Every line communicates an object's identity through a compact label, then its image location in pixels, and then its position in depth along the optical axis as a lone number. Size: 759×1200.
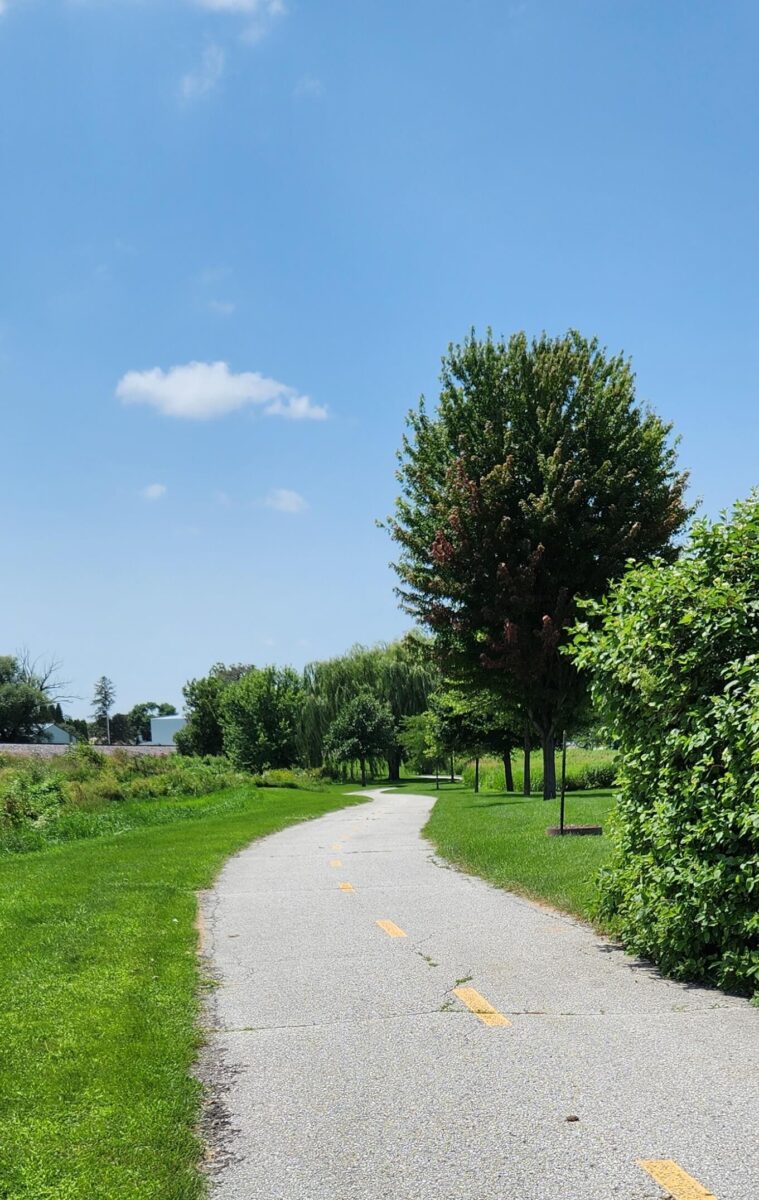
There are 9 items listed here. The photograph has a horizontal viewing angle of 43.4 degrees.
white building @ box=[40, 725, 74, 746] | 113.60
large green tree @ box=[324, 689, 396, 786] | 57.38
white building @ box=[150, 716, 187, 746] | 148.00
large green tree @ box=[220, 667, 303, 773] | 66.69
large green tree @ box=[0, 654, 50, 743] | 99.19
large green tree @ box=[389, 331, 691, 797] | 21.80
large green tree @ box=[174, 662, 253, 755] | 91.62
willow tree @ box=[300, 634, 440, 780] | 62.50
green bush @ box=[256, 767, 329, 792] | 54.56
